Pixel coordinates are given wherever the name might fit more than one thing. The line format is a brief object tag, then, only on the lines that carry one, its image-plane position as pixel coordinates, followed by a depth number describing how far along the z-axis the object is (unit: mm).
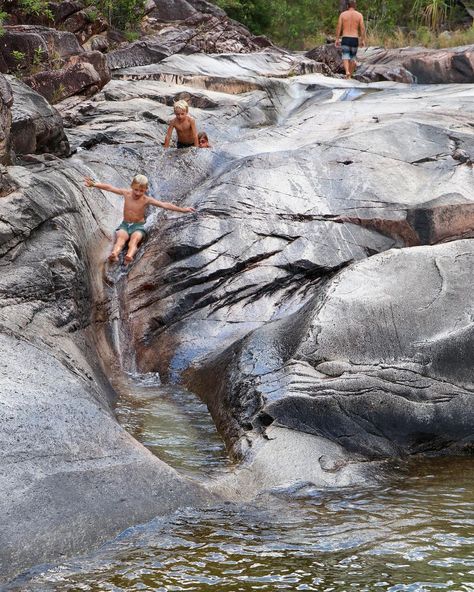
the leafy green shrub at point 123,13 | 16984
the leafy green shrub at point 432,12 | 23797
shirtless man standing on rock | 17094
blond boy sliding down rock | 9406
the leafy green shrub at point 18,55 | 12680
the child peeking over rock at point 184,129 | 11711
